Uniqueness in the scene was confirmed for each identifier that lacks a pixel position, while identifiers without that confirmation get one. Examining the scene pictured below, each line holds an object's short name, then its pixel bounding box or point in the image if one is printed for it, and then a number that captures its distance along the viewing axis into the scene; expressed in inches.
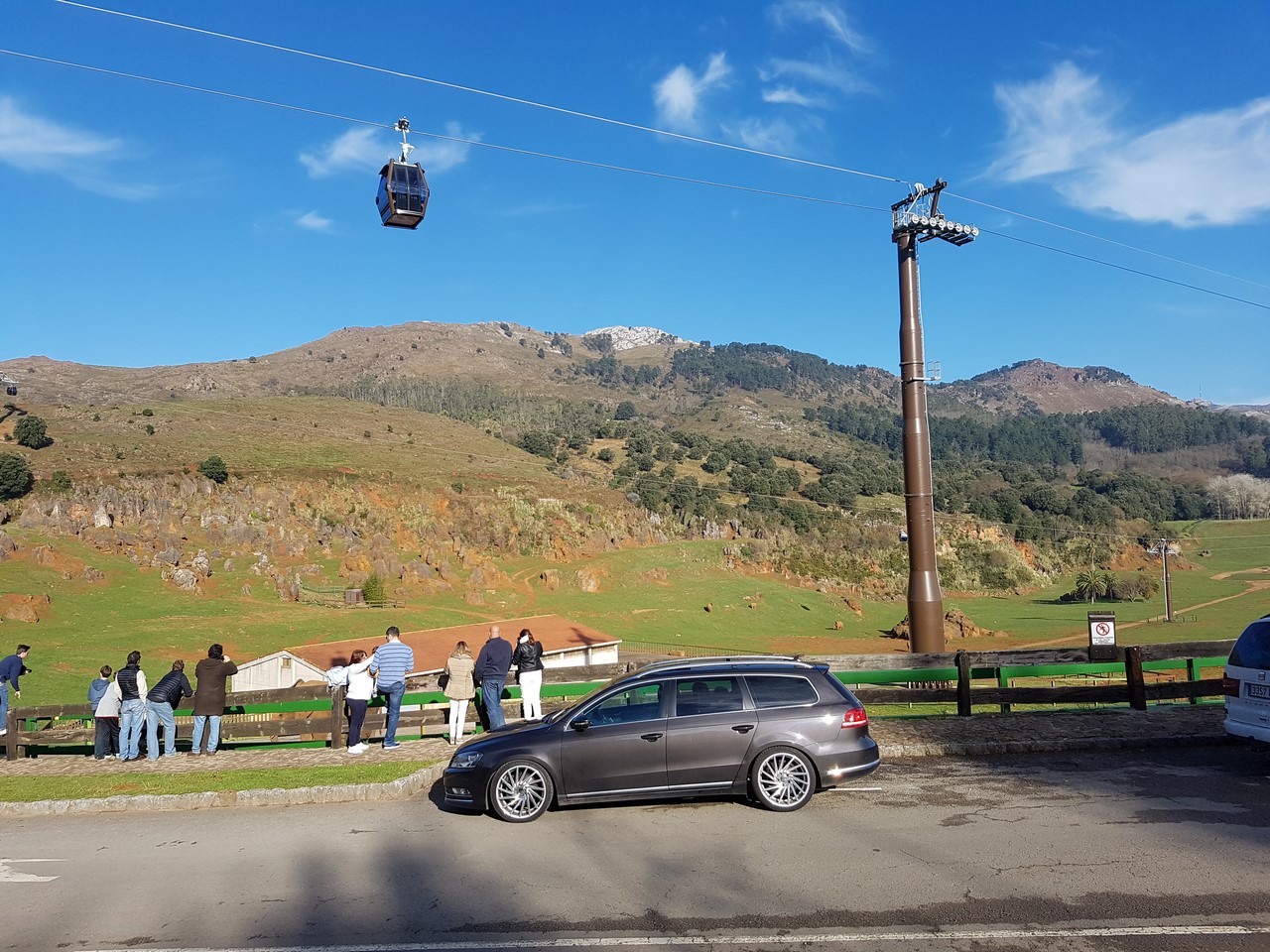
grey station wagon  374.3
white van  389.1
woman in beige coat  532.1
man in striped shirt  536.4
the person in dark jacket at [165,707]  543.5
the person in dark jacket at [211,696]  531.8
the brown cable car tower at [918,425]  855.1
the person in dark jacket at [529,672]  550.6
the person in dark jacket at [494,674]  531.8
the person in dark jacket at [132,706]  538.6
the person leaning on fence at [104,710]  557.3
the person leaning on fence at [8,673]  579.5
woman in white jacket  528.7
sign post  638.5
